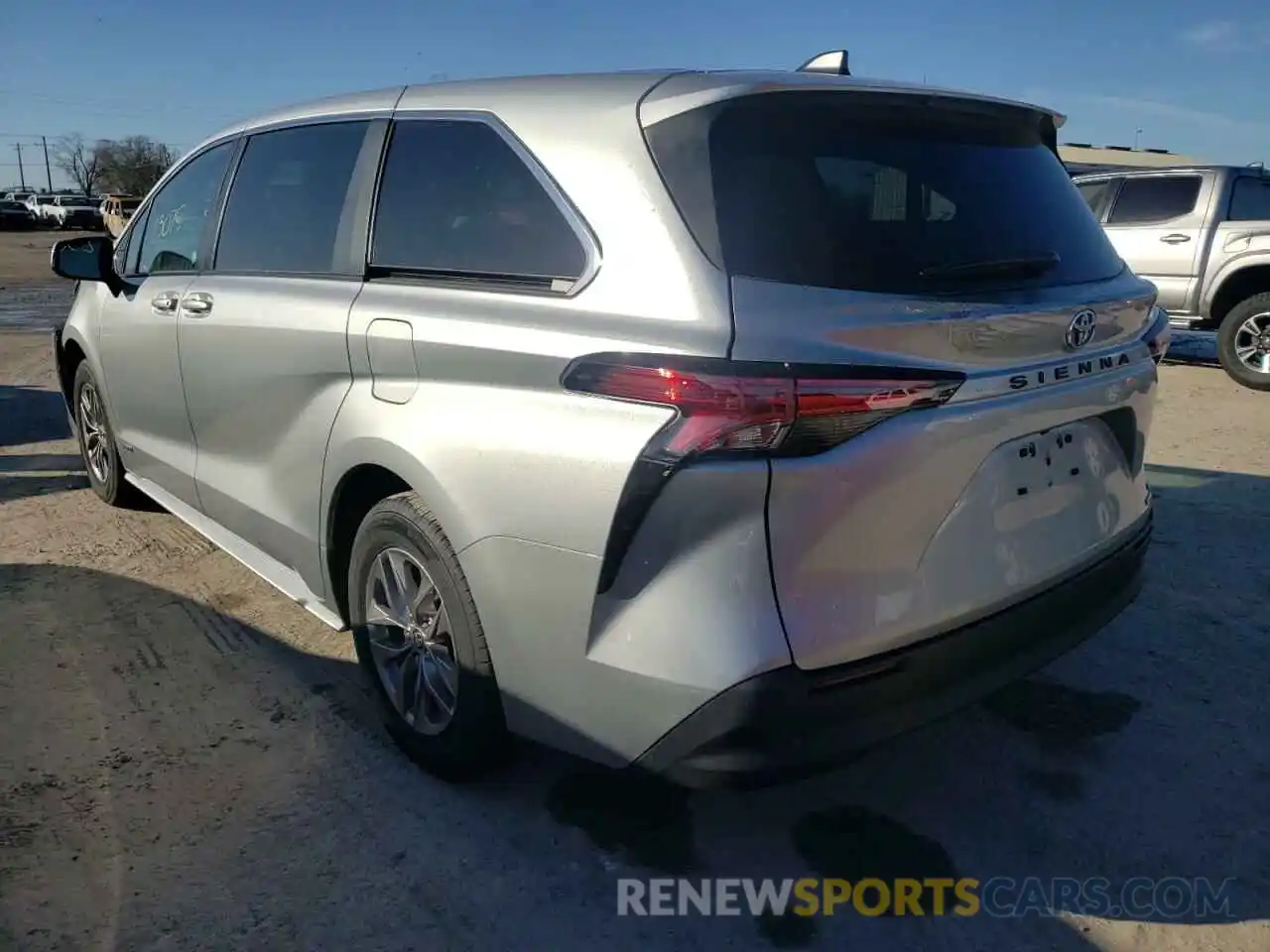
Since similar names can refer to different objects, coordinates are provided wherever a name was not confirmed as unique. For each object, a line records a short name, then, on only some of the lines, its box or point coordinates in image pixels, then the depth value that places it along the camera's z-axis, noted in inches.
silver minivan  78.7
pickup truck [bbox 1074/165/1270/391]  346.0
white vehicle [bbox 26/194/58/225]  1925.4
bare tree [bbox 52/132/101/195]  3491.6
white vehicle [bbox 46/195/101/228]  1861.5
